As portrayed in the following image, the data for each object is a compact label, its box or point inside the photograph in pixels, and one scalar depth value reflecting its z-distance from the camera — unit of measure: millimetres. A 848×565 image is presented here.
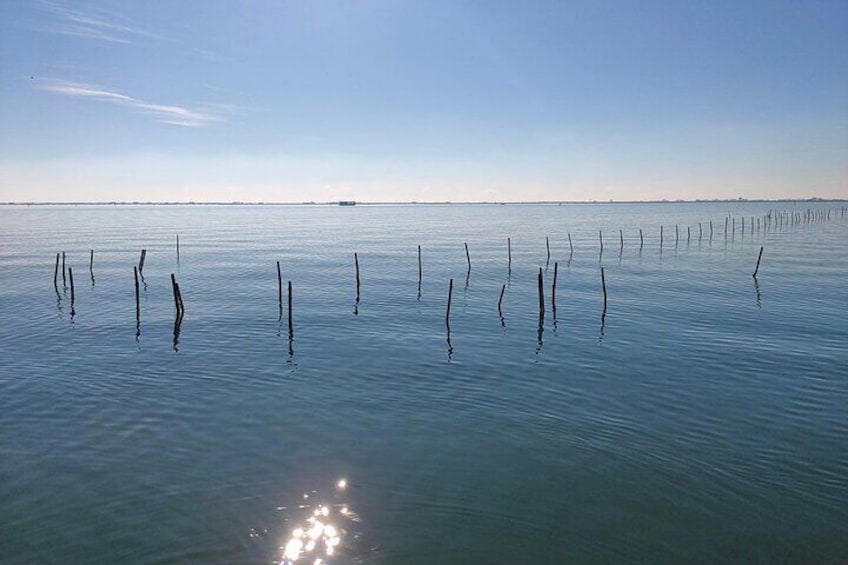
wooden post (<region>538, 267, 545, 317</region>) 33531
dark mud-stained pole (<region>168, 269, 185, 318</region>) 33109
